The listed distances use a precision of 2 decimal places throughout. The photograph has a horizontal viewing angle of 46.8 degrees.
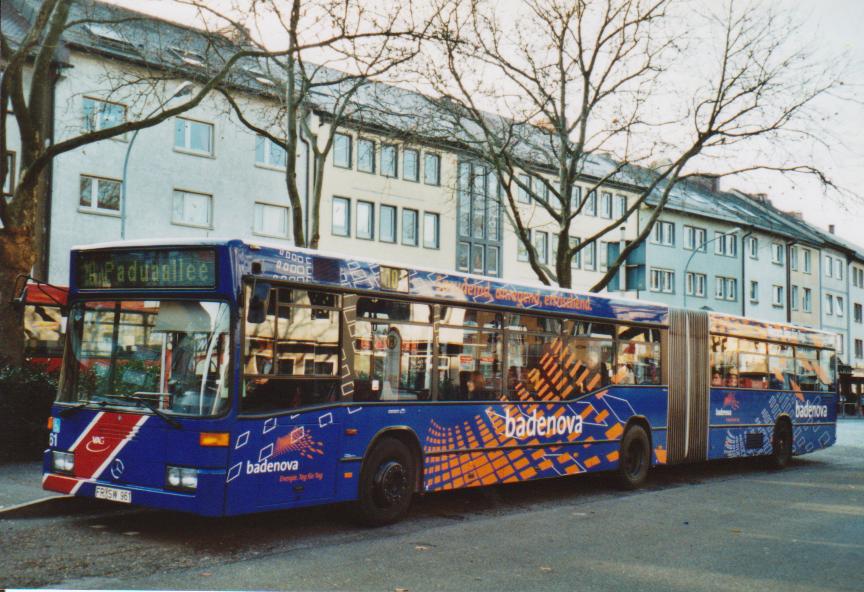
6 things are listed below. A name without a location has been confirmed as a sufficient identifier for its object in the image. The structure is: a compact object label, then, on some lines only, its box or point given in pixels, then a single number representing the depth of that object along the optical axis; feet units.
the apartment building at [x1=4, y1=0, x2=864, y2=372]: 102.94
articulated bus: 27.55
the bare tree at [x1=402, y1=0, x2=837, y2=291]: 74.38
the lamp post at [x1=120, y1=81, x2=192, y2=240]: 57.45
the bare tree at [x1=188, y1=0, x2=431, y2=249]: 51.44
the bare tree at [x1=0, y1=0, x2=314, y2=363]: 44.42
